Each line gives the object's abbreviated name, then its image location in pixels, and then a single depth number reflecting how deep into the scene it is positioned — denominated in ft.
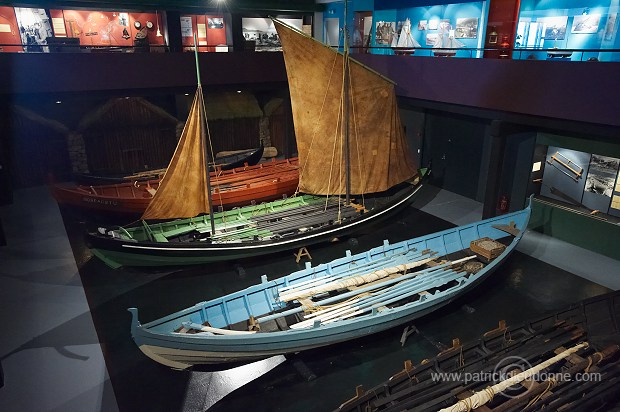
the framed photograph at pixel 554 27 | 41.65
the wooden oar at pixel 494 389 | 17.65
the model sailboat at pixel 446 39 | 49.93
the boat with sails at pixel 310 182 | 33.01
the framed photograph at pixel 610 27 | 38.11
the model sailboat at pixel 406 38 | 52.42
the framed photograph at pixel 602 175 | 36.17
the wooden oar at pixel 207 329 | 22.54
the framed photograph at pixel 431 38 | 52.22
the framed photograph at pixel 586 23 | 39.29
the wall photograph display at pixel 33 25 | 48.32
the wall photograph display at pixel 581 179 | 36.60
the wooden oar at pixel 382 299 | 24.49
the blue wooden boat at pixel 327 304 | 21.91
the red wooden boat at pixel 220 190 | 40.70
